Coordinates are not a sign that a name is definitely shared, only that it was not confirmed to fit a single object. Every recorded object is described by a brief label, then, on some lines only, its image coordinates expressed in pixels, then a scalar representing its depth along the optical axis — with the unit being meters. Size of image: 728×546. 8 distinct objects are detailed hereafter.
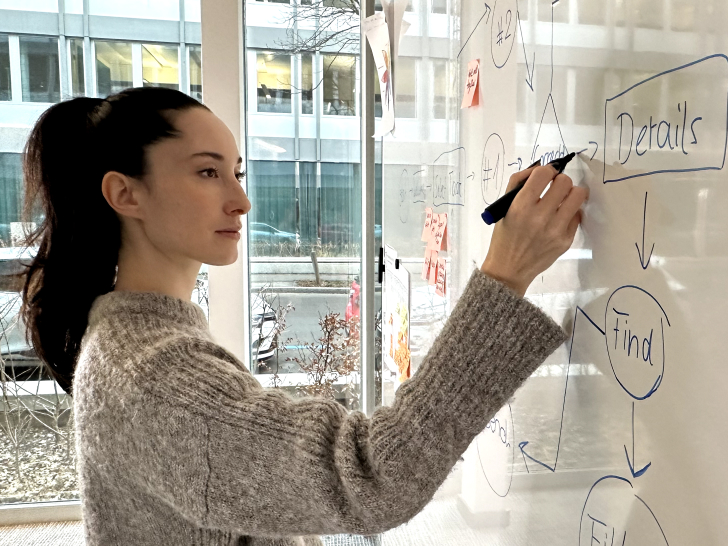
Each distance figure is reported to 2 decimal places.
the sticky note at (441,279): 1.18
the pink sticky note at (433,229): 1.22
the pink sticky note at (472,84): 0.94
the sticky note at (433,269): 1.24
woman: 0.58
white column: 2.13
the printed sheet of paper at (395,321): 1.54
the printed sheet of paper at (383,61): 1.68
